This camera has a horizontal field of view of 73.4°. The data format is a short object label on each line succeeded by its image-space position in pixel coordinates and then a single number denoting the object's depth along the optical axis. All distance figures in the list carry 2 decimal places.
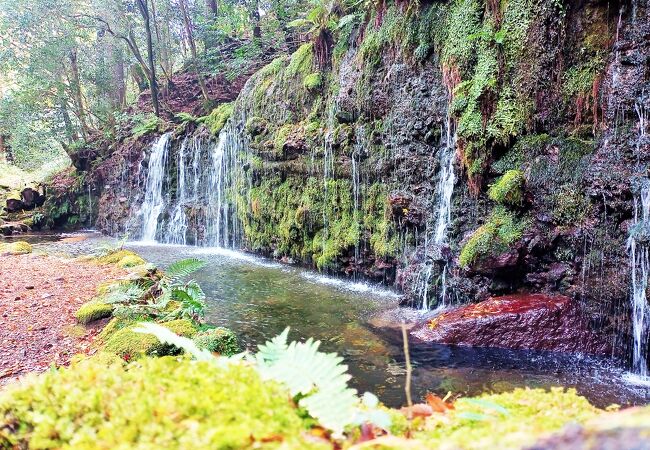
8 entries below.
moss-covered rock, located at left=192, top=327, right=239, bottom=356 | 4.70
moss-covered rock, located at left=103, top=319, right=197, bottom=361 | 4.48
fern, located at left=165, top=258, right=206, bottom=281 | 6.71
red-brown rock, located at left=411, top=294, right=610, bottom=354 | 6.06
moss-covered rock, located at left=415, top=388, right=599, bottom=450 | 1.05
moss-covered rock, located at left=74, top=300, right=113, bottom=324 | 6.28
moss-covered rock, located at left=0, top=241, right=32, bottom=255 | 13.06
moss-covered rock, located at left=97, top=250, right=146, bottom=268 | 10.31
